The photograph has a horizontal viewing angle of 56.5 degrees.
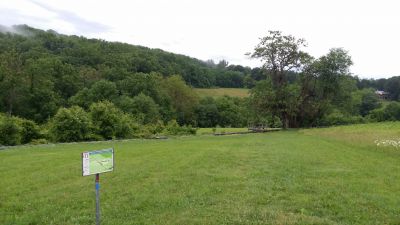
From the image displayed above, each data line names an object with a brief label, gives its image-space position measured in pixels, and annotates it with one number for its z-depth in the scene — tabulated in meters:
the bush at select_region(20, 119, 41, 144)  33.34
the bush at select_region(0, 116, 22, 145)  29.46
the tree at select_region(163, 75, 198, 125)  89.89
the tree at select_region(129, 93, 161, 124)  69.19
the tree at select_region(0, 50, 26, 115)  60.72
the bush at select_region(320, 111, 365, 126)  55.64
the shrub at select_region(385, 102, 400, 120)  70.19
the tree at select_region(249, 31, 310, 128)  48.62
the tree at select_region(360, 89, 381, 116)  90.75
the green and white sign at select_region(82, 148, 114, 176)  6.25
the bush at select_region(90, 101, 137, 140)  36.06
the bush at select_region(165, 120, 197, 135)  44.73
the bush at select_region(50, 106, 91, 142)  32.22
